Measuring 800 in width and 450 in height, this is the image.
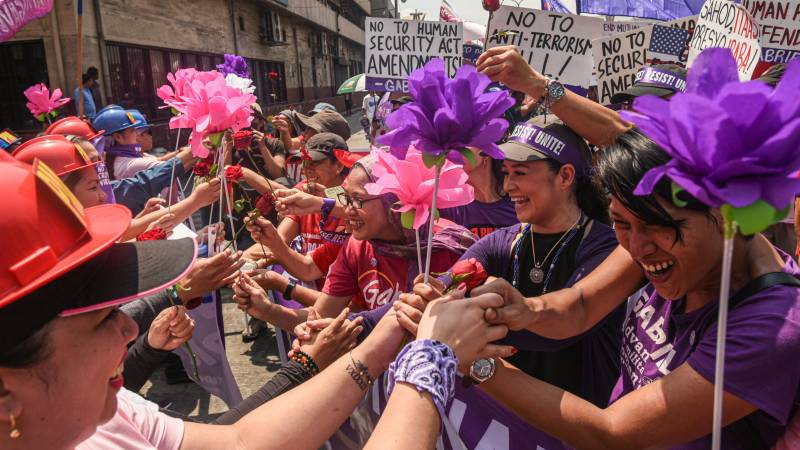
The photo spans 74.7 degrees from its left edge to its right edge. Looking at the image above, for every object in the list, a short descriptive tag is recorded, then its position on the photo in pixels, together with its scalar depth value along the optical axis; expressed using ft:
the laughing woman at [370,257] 8.50
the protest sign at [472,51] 19.39
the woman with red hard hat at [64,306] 3.01
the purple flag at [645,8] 24.41
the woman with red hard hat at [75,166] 9.69
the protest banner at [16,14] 13.48
